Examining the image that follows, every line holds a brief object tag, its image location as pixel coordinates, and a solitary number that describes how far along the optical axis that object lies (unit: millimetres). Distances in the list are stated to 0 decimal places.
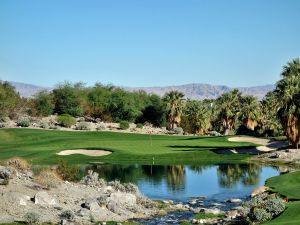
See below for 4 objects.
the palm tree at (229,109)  112812
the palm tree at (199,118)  114688
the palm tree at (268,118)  101281
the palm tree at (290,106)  63750
